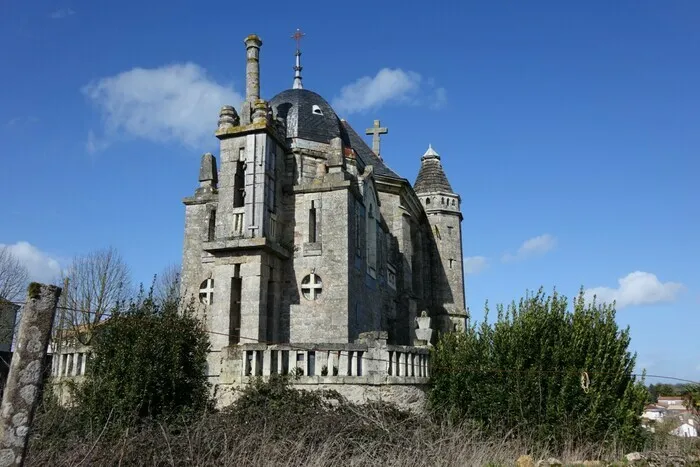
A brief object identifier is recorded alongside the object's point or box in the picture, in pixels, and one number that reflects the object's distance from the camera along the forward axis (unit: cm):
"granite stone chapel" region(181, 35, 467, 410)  1298
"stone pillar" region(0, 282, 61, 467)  655
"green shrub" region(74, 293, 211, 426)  1154
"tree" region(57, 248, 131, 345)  2817
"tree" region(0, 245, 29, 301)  2776
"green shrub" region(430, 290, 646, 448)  1352
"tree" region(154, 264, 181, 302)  3070
